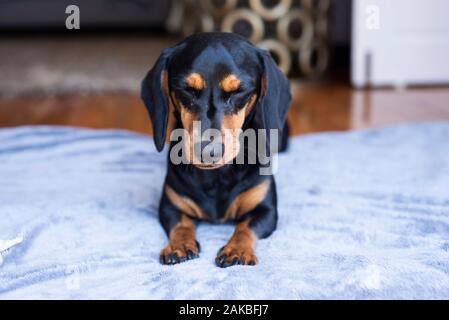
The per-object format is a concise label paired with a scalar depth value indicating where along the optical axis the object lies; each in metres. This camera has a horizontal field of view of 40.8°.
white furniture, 3.70
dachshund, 1.35
